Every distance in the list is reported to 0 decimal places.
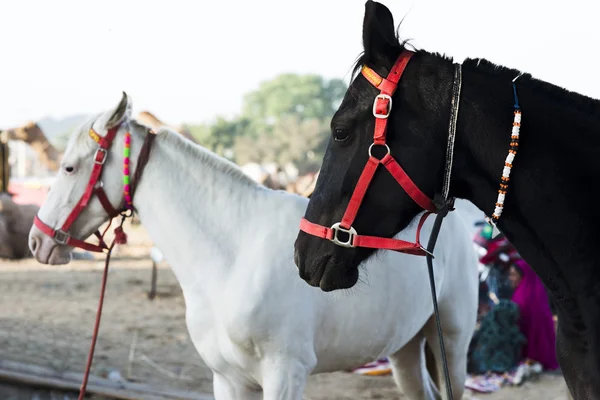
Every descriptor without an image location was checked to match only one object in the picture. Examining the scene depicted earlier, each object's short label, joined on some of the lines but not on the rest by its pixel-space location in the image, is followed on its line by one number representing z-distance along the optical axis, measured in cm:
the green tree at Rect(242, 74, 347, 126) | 8088
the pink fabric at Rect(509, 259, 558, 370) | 618
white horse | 263
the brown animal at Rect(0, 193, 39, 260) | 1292
